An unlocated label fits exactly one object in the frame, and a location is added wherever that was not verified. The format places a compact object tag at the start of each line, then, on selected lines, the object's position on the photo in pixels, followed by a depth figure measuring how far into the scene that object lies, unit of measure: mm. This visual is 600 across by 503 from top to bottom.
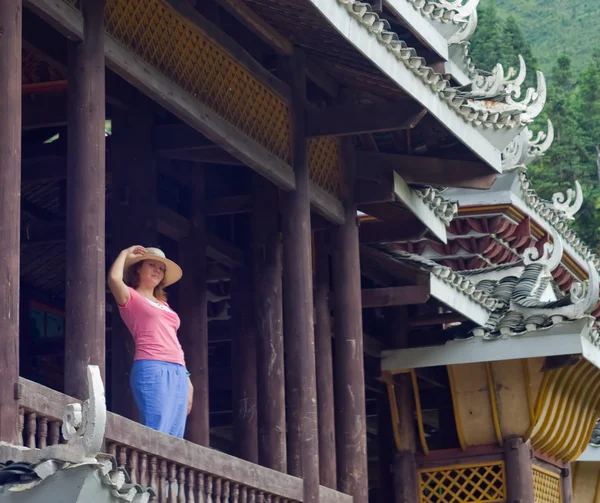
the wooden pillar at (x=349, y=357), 15879
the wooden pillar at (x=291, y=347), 14521
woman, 12135
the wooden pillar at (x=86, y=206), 10740
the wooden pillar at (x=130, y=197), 14447
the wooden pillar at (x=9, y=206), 9361
